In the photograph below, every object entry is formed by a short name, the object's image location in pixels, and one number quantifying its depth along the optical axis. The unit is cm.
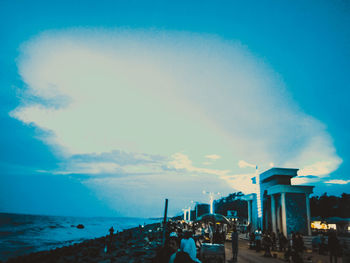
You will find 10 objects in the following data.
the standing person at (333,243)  1089
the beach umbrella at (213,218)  2034
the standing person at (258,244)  1702
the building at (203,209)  13673
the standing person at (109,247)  2433
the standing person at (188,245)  641
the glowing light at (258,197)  2601
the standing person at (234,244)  1317
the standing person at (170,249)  521
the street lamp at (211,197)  3362
